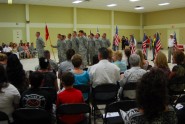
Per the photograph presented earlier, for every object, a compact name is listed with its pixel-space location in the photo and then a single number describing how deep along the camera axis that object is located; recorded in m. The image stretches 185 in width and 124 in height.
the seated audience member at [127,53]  5.68
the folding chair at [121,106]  2.53
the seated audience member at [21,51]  15.62
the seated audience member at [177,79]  3.86
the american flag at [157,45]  10.19
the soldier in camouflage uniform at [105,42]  11.83
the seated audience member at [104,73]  4.04
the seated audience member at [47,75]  4.01
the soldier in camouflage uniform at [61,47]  11.40
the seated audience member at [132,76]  3.67
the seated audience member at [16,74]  3.55
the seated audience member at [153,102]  1.60
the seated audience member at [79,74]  4.01
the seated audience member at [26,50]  15.86
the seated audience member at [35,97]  2.74
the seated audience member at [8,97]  2.72
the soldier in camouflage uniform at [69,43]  11.55
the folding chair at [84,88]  3.70
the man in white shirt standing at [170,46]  12.15
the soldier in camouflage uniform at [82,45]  11.49
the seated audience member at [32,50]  16.50
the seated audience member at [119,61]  5.09
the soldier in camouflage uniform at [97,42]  11.72
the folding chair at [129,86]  3.57
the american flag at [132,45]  10.72
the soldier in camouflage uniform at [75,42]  11.50
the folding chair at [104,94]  3.66
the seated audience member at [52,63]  5.28
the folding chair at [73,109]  2.71
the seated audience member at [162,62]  4.09
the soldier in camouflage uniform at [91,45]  11.77
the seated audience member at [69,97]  2.90
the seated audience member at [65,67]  5.03
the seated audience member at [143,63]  4.90
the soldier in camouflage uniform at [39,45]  11.07
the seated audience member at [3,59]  4.74
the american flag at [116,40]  12.92
